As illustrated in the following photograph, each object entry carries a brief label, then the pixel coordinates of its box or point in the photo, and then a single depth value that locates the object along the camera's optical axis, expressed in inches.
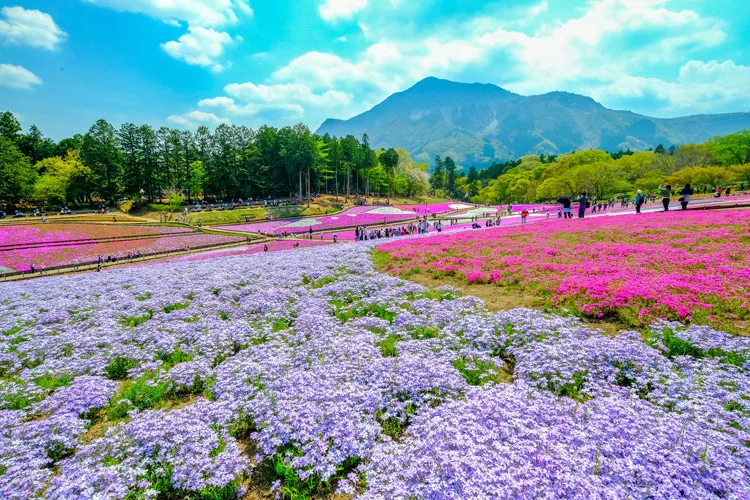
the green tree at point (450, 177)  6624.0
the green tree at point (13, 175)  2177.5
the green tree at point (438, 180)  6117.1
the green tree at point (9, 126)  2687.0
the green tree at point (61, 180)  2322.8
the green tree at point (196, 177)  2891.2
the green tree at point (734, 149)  2746.6
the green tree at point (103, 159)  2546.8
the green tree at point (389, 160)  4325.8
